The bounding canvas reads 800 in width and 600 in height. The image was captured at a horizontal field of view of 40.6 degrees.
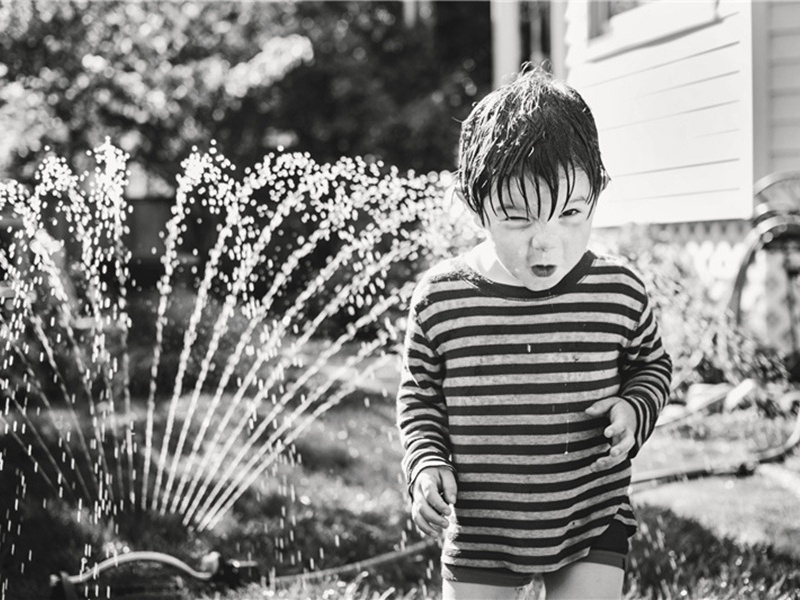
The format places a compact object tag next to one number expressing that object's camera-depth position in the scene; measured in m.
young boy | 1.50
